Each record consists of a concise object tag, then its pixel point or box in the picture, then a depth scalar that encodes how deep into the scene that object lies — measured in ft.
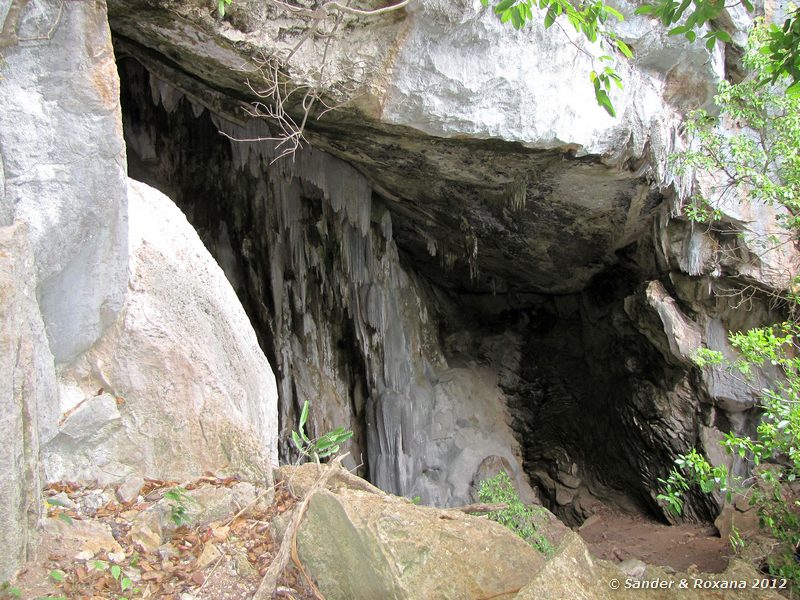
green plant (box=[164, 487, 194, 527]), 9.45
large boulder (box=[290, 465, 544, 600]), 8.23
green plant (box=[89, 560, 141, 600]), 8.09
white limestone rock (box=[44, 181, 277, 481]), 9.80
